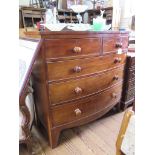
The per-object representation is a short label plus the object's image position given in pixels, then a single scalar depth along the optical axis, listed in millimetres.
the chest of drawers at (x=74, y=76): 1116
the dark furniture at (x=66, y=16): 3523
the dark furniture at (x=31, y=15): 3151
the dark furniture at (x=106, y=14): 3226
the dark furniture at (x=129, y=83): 1768
